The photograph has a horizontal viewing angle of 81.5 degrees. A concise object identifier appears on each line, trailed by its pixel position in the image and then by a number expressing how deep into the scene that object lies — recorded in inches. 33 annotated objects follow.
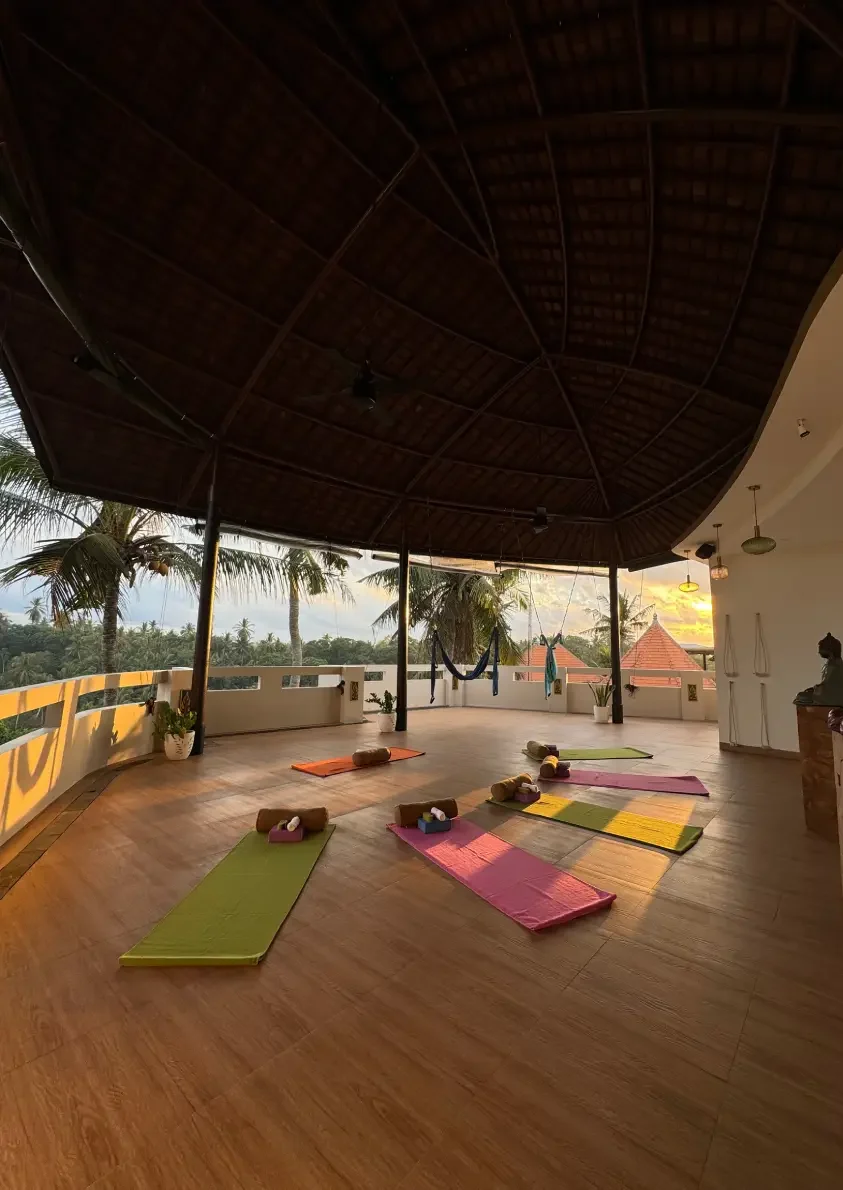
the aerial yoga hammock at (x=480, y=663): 400.8
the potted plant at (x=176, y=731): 258.4
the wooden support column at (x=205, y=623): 275.9
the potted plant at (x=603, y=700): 426.9
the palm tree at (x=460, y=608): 685.9
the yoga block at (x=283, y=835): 142.6
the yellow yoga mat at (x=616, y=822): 145.6
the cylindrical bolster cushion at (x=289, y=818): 149.5
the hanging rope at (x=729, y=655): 293.0
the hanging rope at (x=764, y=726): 276.7
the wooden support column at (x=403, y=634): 378.3
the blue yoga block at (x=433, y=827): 150.6
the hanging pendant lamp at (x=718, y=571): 273.8
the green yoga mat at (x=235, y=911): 87.1
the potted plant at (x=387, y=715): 371.9
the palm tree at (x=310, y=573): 619.5
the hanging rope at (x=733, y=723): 289.7
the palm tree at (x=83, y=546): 345.1
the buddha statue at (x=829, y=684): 161.5
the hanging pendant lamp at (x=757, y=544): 203.9
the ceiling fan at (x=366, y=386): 191.3
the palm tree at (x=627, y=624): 986.7
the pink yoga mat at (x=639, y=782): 202.2
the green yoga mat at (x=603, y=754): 267.9
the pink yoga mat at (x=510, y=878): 103.7
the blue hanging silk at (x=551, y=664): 439.5
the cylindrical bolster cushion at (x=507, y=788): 183.9
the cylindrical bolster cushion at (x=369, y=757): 245.0
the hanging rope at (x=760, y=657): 279.3
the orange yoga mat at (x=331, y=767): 228.4
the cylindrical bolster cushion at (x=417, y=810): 154.8
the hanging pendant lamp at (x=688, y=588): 311.7
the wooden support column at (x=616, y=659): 416.5
